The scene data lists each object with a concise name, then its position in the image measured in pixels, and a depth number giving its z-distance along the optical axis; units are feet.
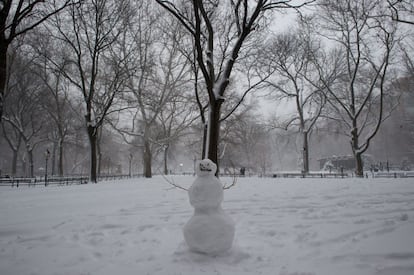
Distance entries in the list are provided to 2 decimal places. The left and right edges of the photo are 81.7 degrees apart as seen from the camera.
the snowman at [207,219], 12.61
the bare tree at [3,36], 28.40
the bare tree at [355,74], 60.03
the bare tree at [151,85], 66.44
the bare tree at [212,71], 28.89
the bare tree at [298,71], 66.74
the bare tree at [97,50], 56.03
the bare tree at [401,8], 40.19
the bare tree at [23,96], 81.66
